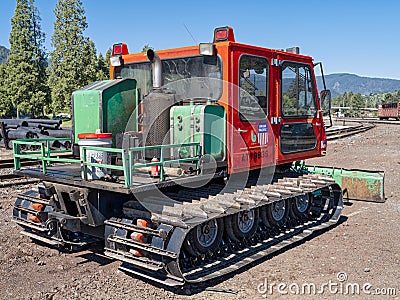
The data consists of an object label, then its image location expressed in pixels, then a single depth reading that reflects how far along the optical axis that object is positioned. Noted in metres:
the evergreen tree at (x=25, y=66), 39.28
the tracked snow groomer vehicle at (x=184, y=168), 6.16
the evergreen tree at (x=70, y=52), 40.75
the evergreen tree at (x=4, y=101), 42.60
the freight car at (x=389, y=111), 62.66
